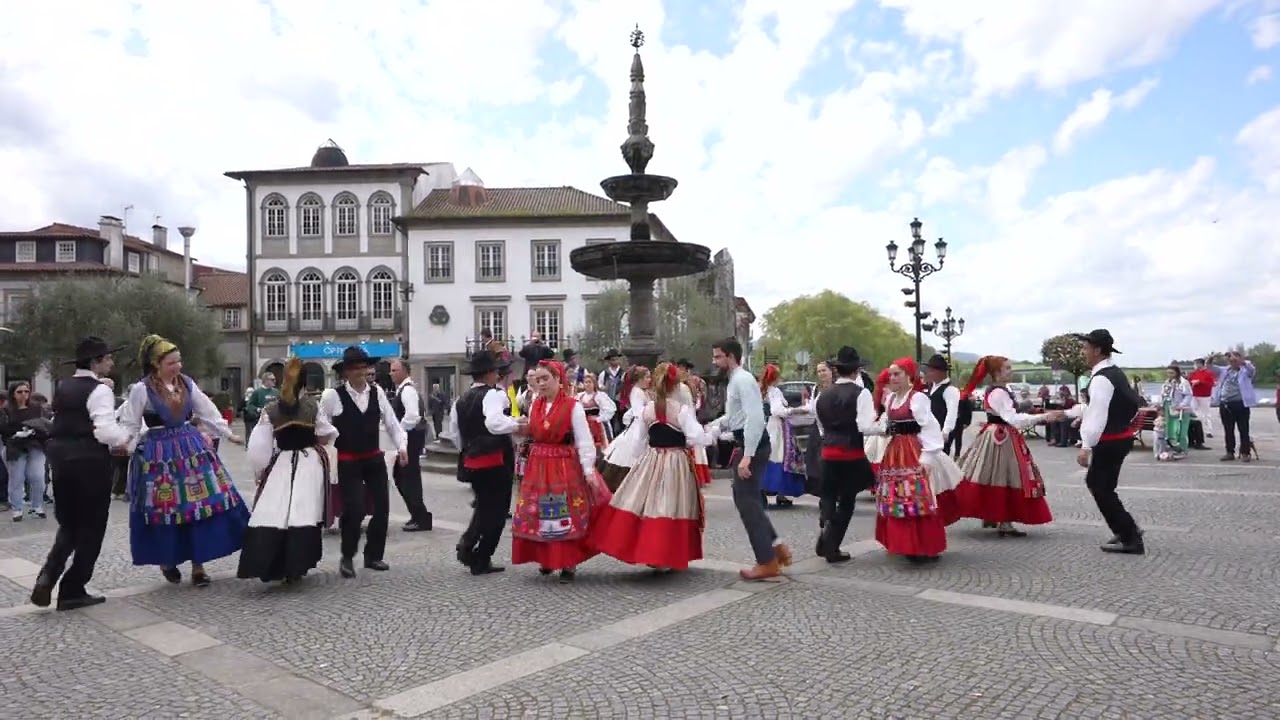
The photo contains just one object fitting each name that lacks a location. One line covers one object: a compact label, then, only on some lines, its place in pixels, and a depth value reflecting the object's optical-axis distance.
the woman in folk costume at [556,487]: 7.01
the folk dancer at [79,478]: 6.49
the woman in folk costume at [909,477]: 7.57
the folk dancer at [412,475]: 9.69
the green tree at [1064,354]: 28.80
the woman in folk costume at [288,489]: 6.88
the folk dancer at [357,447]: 7.44
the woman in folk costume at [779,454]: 10.63
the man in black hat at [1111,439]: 7.84
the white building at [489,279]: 49.03
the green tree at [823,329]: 72.38
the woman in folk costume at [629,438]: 7.61
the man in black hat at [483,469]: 7.46
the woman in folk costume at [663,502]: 6.98
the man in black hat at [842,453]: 7.70
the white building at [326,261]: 49.75
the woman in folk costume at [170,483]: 6.83
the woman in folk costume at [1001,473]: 8.82
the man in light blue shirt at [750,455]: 7.08
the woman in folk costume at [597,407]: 11.30
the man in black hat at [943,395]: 9.79
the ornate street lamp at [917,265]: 24.53
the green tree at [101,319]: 41.44
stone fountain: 13.41
